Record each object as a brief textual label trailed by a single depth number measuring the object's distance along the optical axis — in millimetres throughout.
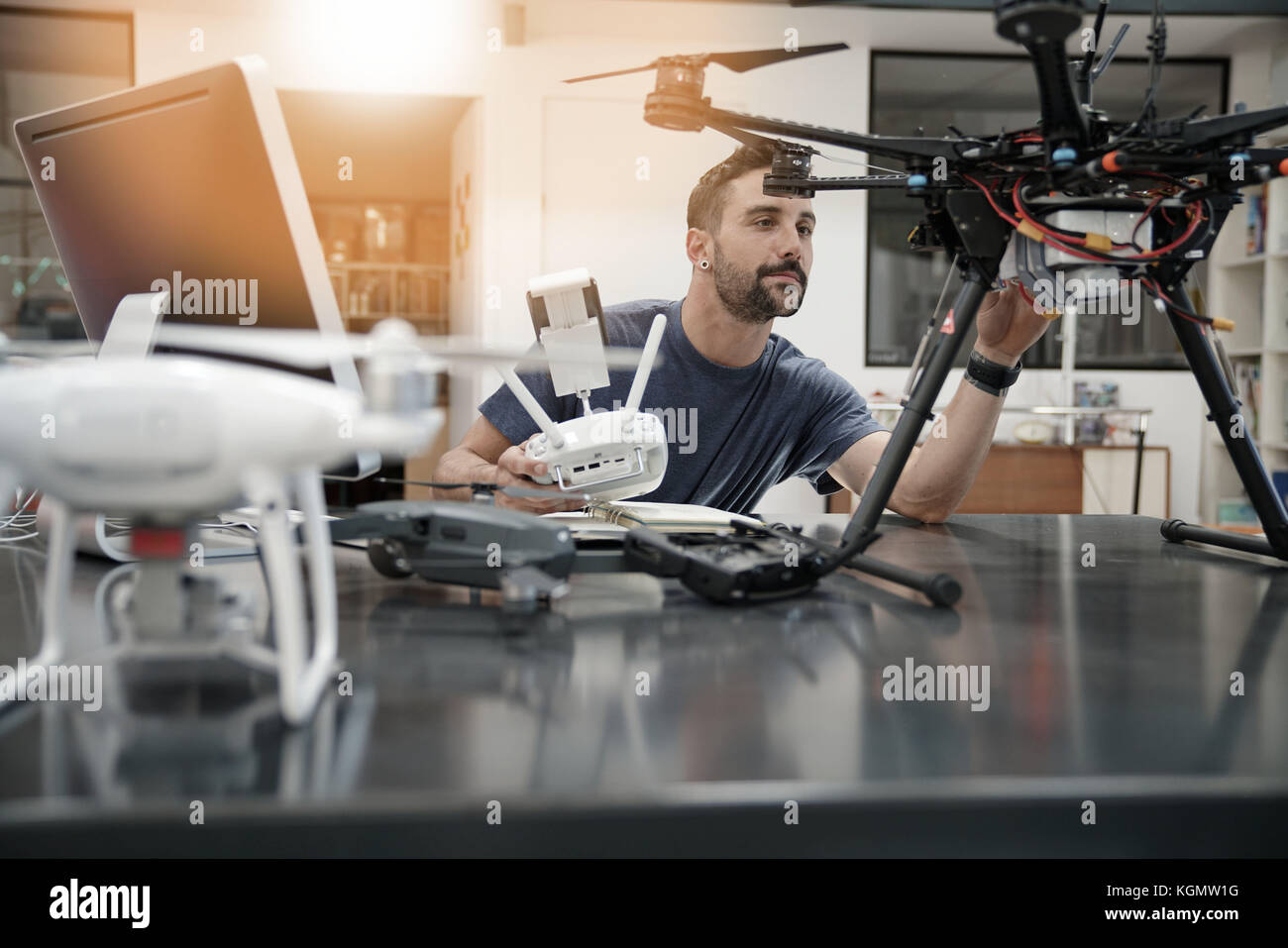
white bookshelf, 4617
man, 1659
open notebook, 850
